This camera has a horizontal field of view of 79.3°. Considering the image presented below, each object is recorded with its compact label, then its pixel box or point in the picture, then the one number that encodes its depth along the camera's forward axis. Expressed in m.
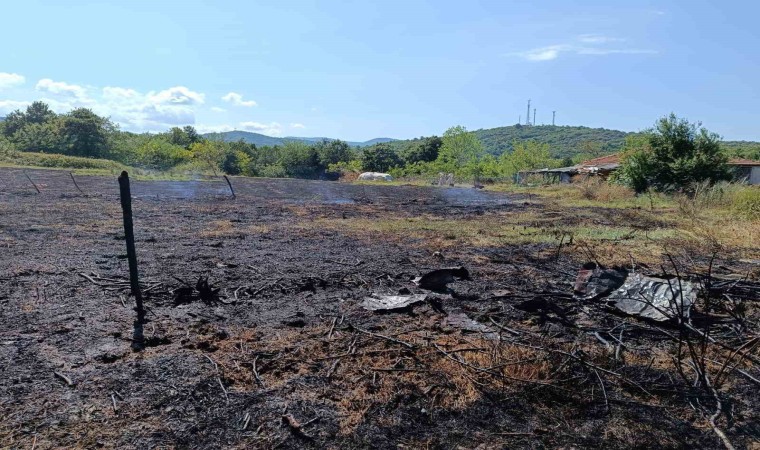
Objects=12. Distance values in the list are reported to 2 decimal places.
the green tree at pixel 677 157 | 22.38
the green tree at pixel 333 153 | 64.96
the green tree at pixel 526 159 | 54.35
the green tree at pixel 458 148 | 58.78
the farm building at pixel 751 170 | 33.59
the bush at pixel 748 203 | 13.82
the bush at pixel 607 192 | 24.58
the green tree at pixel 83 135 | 52.44
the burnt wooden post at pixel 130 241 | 4.85
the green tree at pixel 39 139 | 51.78
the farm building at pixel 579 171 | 36.81
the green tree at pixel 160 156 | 55.97
